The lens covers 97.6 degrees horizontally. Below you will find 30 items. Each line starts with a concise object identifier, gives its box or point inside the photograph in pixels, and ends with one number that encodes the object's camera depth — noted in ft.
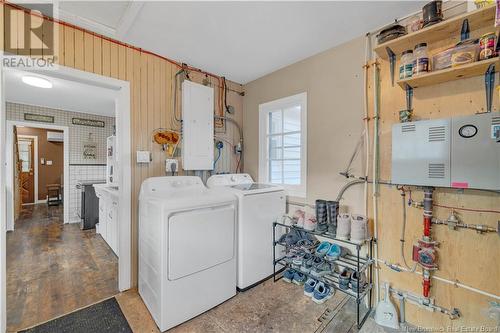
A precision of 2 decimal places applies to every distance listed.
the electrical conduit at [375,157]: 6.07
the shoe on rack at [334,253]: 6.40
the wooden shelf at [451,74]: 4.21
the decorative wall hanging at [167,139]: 7.63
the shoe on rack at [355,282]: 5.92
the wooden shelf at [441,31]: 4.33
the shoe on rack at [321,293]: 6.44
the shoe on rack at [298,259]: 7.05
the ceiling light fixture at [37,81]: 8.97
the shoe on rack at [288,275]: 7.52
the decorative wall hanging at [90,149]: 15.81
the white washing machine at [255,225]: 6.86
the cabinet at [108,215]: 9.45
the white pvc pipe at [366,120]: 6.28
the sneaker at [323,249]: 6.68
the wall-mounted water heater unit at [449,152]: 4.24
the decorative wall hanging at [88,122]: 15.40
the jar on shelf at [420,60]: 4.88
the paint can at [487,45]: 4.14
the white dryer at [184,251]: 5.31
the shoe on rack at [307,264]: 6.82
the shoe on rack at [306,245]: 7.08
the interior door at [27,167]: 20.98
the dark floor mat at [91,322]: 5.32
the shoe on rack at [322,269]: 6.59
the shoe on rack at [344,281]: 6.04
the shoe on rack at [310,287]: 6.76
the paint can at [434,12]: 4.75
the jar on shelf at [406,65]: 5.08
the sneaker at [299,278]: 7.33
